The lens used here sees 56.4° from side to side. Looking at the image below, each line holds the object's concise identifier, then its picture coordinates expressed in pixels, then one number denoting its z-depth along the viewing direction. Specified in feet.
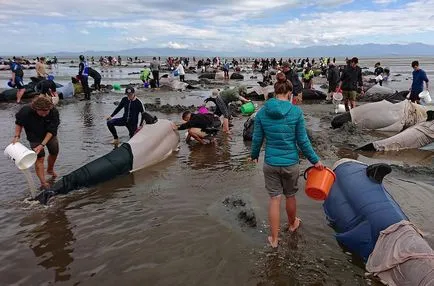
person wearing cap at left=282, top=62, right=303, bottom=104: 40.18
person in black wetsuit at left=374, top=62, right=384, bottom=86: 89.00
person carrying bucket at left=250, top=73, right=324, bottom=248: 14.66
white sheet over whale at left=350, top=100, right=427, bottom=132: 34.65
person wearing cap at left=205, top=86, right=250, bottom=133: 35.22
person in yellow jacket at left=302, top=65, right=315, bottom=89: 71.24
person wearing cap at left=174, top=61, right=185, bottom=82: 92.12
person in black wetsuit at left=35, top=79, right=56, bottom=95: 44.11
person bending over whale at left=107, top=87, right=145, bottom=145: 30.58
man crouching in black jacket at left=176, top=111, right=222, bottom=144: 31.91
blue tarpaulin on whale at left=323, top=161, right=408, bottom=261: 13.39
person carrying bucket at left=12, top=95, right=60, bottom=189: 20.39
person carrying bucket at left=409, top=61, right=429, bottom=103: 40.16
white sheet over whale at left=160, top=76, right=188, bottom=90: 79.17
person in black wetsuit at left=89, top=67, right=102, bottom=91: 68.73
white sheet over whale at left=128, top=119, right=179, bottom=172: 25.27
